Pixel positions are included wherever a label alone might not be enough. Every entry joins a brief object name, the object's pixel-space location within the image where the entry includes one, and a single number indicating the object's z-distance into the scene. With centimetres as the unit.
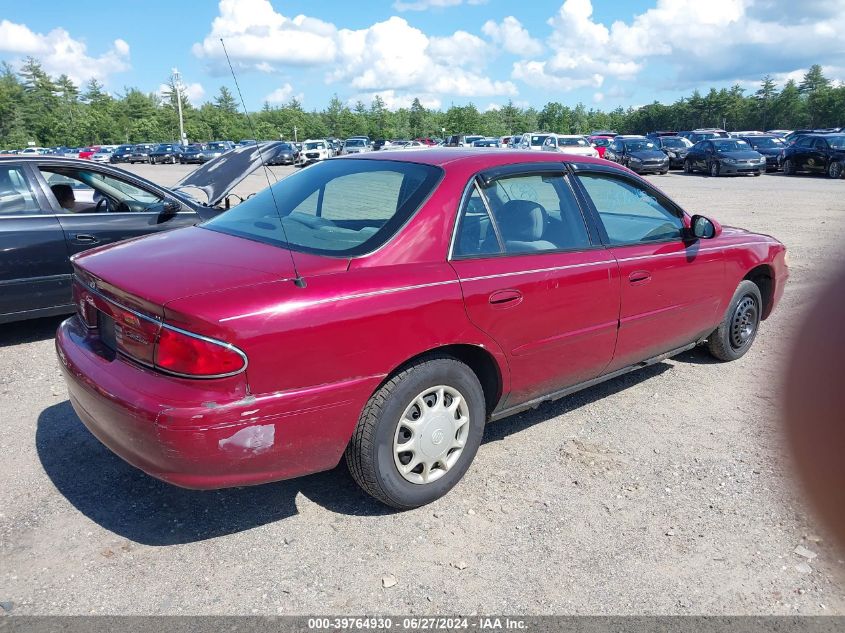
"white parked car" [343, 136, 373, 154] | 4891
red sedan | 262
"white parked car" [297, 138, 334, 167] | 4008
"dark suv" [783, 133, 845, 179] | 2400
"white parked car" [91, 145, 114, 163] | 5497
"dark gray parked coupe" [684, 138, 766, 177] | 2600
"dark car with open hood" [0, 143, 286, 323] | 548
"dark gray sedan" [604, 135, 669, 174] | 2816
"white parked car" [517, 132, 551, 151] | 3069
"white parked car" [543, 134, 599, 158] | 2844
